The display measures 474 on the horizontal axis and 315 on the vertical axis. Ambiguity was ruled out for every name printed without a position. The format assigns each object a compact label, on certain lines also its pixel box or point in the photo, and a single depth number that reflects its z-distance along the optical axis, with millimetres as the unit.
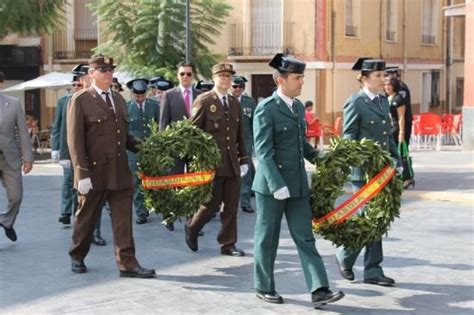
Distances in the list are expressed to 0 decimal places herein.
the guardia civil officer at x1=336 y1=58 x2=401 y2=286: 7539
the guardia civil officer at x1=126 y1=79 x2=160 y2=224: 11414
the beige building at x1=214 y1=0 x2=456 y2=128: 29750
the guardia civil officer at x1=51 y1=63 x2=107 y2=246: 9758
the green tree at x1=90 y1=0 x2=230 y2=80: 25422
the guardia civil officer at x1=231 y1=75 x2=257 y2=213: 12117
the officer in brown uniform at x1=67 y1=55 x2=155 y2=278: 7844
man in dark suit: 10461
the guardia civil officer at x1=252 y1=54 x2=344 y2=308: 6794
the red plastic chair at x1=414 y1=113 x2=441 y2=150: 23141
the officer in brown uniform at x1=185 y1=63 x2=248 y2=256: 8969
